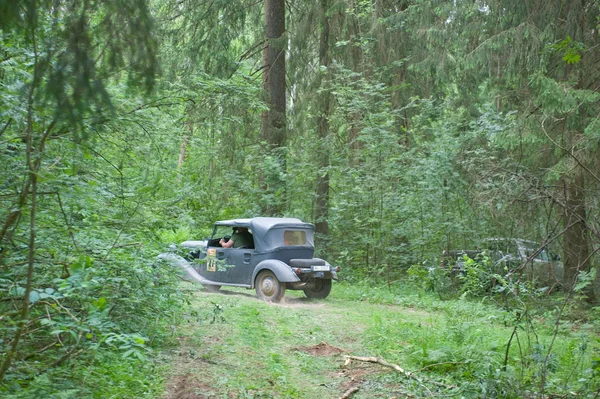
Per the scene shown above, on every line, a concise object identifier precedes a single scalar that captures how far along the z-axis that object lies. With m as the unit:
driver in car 12.56
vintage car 11.86
